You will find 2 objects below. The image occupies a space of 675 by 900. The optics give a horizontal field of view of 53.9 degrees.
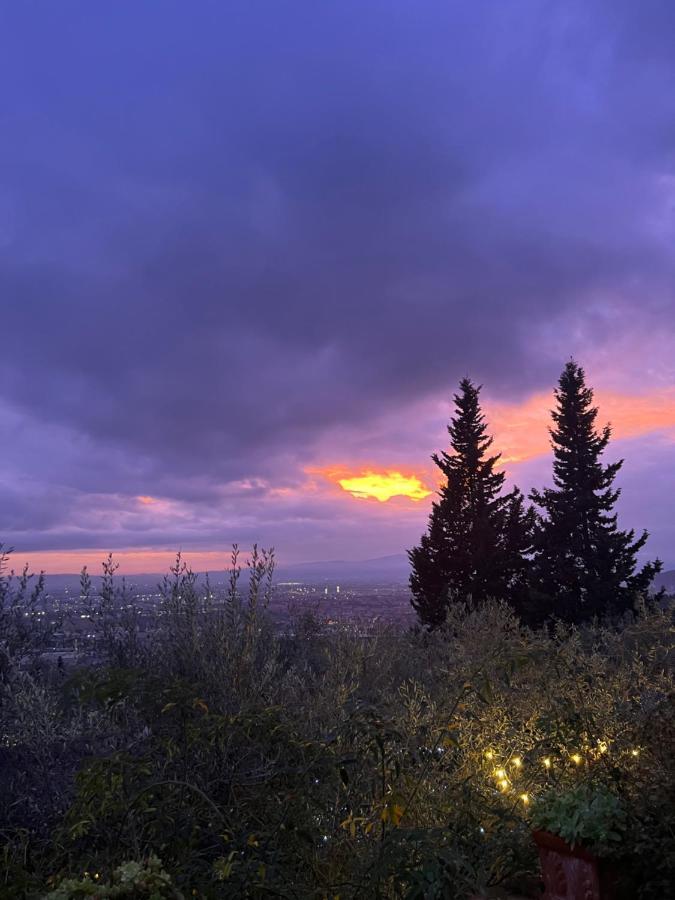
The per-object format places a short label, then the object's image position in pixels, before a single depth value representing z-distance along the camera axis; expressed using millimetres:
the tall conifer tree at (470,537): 24109
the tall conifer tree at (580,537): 22297
